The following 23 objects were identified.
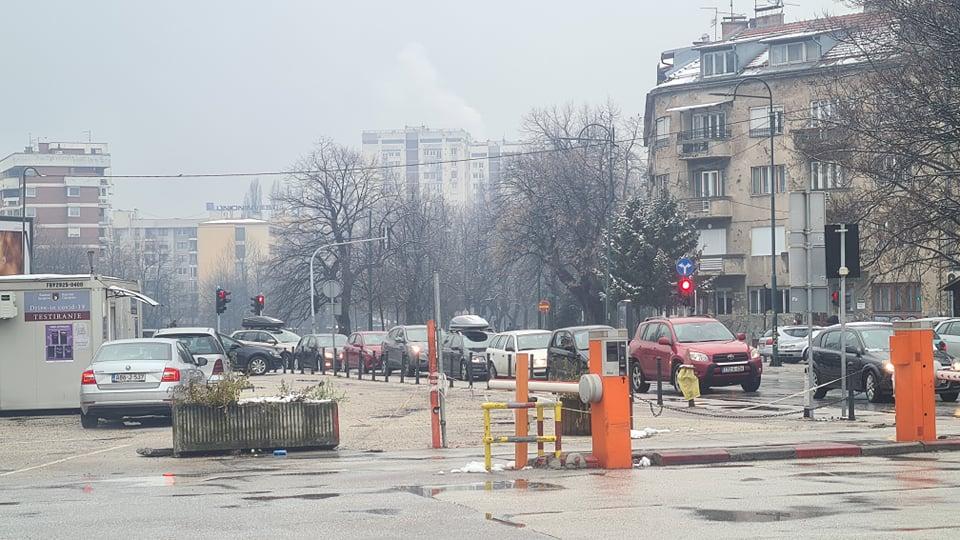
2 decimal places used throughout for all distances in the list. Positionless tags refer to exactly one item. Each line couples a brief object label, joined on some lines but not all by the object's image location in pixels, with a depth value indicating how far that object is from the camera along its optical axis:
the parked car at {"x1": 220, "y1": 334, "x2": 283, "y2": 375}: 49.78
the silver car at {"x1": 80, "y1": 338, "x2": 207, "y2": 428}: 23.12
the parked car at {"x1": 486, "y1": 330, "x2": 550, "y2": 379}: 38.16
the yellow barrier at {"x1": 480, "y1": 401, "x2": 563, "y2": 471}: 14.77
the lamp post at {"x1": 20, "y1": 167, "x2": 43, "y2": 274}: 43.38
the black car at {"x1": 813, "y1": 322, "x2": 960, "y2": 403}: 27.25
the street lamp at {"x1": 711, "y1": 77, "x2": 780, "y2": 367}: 50.53
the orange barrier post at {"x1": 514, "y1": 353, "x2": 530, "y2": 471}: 15.22
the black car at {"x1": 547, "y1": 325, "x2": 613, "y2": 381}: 34.12
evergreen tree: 68.50
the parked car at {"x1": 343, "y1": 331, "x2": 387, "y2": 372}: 48.71
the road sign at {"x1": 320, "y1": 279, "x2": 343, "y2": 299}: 48.41
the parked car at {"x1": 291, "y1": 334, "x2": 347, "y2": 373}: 51.91
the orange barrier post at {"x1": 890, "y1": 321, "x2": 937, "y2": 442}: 16.94
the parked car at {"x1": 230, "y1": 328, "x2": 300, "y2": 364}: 55.79
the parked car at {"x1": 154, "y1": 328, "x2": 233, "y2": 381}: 33.16
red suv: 31.14
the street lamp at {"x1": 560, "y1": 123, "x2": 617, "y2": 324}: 63.34
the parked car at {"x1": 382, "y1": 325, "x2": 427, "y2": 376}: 44.12
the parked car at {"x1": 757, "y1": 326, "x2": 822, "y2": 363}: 56.81
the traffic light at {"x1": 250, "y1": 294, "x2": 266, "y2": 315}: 65.06
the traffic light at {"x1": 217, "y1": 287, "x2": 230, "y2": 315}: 60.83
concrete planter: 18.19
